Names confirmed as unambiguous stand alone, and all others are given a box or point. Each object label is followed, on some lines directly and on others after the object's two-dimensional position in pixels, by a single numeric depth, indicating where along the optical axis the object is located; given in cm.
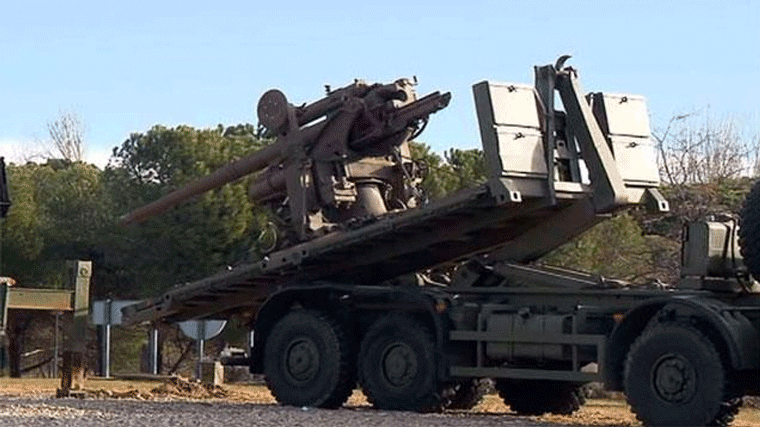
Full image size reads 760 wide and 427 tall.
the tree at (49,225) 4566
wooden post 2319
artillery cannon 2122
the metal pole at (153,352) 3431
